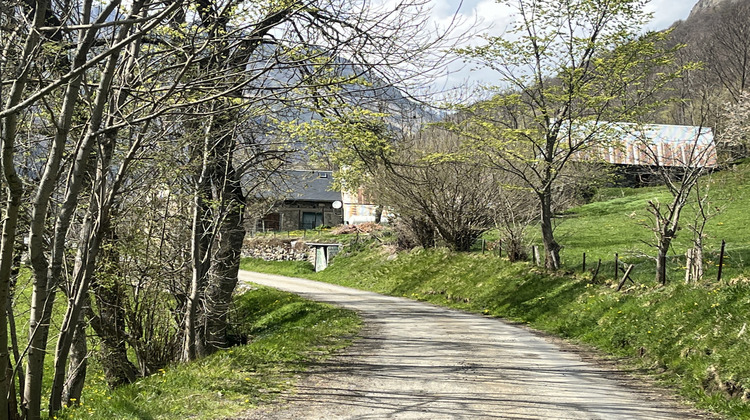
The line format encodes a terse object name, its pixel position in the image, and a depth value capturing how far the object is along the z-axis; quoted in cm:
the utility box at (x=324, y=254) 3803
